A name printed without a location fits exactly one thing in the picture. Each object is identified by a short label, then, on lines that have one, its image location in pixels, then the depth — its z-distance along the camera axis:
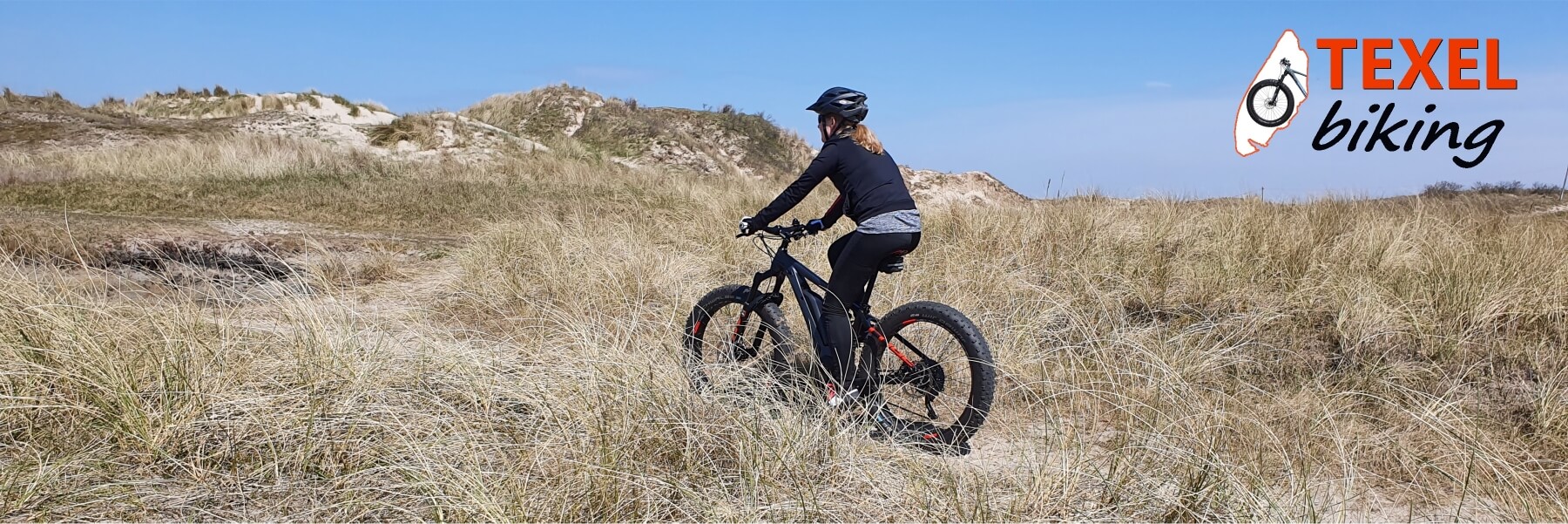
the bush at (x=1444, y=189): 16.27
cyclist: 4.33
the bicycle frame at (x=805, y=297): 4.59
